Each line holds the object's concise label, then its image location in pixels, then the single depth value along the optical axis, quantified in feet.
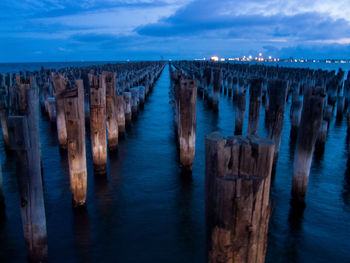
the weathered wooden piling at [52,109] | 40.35
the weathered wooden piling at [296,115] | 35.47
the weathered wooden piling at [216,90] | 52.01
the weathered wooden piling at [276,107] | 20.93
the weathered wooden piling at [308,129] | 17.22
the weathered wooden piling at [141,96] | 60.06
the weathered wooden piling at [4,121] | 28.40
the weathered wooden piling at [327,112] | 37.04
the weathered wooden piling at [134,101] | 47.02
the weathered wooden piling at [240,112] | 35.26
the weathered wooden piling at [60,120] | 26.84
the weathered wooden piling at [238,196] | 7.14
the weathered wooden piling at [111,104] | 27.17
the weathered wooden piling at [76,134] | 16.06
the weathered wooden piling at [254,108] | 25.63
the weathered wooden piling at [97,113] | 21.18
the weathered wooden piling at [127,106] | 38.22
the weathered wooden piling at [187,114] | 20.62
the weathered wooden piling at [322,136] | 30.23
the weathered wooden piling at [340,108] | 48.85
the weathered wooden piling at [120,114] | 33.26
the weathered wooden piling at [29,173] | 11.30
